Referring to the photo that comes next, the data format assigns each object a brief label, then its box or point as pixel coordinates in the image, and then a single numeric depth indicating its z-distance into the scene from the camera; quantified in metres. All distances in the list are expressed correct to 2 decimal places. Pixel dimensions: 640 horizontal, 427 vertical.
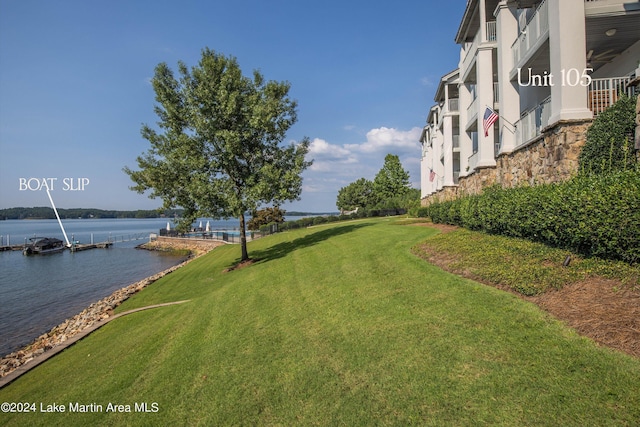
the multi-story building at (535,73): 9.62
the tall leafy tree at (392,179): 59.94
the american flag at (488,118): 13.96
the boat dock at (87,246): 51.67
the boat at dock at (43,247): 47.84
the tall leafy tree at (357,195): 68.25
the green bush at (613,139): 7.80
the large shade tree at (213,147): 14.38
